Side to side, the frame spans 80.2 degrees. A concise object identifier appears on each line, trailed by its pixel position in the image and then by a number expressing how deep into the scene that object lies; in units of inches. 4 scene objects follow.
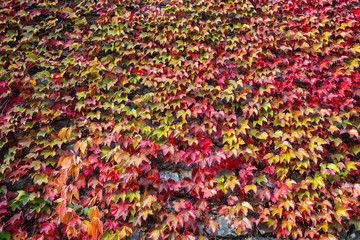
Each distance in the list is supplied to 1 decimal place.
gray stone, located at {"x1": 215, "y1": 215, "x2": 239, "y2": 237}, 78.8
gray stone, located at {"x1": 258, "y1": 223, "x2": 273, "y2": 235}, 79.3
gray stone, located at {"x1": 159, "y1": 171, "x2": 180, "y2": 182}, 84.6
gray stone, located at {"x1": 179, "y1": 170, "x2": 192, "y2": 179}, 85.1
